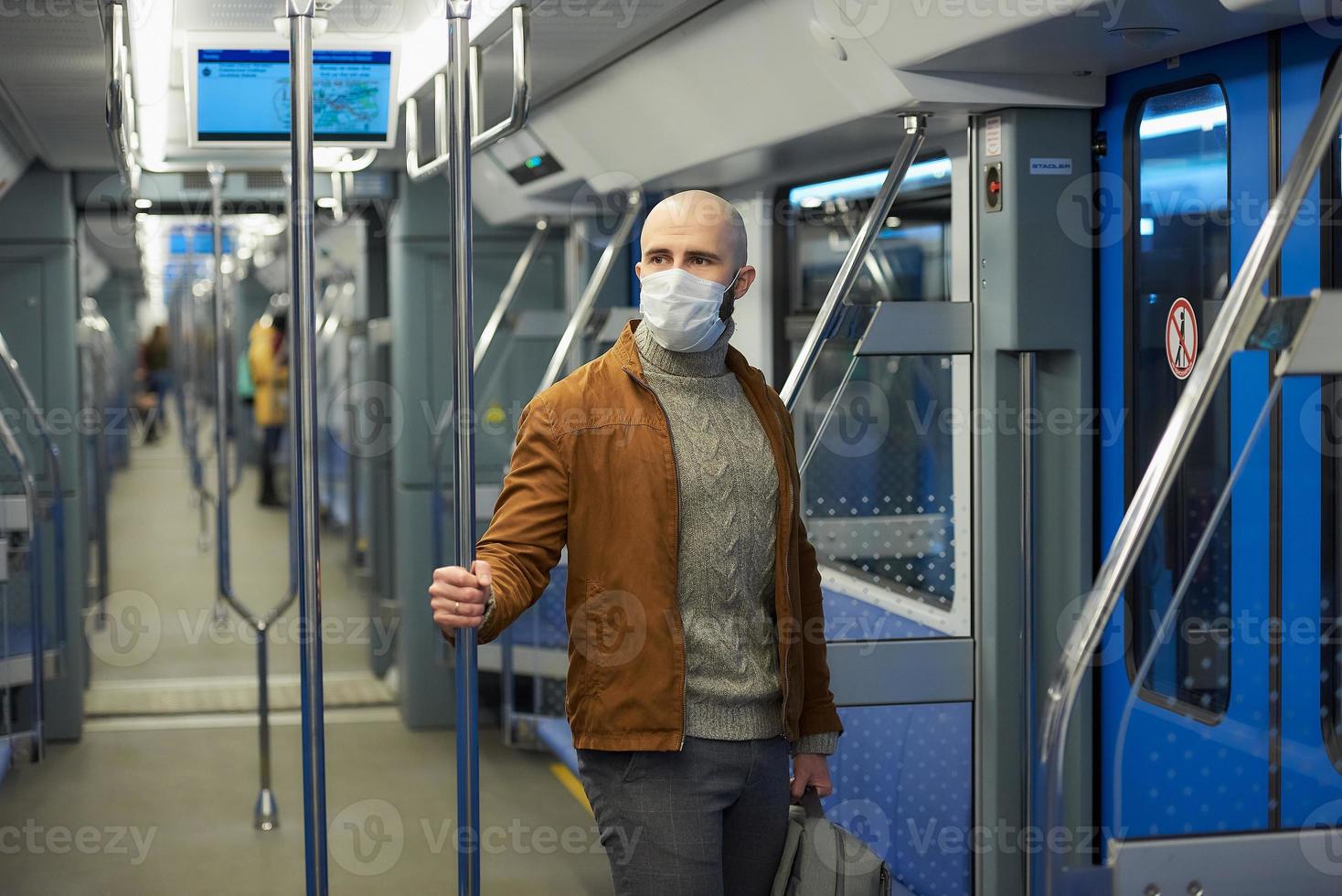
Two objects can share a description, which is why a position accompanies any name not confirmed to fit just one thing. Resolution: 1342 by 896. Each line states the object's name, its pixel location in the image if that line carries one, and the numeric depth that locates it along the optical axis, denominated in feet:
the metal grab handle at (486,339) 19.35
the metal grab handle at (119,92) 8.81
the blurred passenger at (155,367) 61.98
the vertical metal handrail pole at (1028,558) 11.18
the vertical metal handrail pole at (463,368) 6.54
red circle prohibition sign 10.22
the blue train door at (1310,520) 8.83
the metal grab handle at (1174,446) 6.48
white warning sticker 10.87
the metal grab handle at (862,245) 10.91
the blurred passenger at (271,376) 41.09
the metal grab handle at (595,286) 16.98
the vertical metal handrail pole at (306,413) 6.62
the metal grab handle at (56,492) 17.16
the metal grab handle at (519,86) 10.80
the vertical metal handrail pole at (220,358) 17.39
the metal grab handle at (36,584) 15.08
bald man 7.28
